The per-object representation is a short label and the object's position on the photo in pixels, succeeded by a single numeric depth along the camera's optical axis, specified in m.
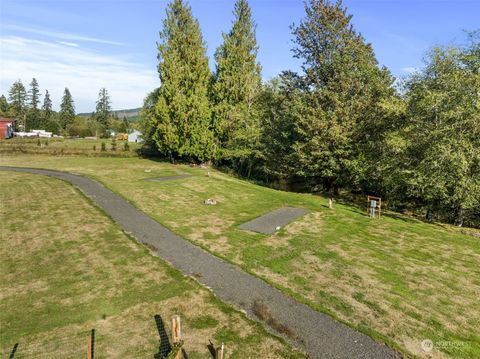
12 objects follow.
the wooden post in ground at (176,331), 6.80
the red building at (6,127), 60.66
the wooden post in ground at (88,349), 6.03
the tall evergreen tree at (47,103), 109.36
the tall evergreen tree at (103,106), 108.49
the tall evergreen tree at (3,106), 92.11
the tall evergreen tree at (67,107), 100.81
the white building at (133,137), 79.84
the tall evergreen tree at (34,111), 84.21
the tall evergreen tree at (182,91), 34.94
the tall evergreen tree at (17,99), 91.00
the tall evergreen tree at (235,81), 35.72
